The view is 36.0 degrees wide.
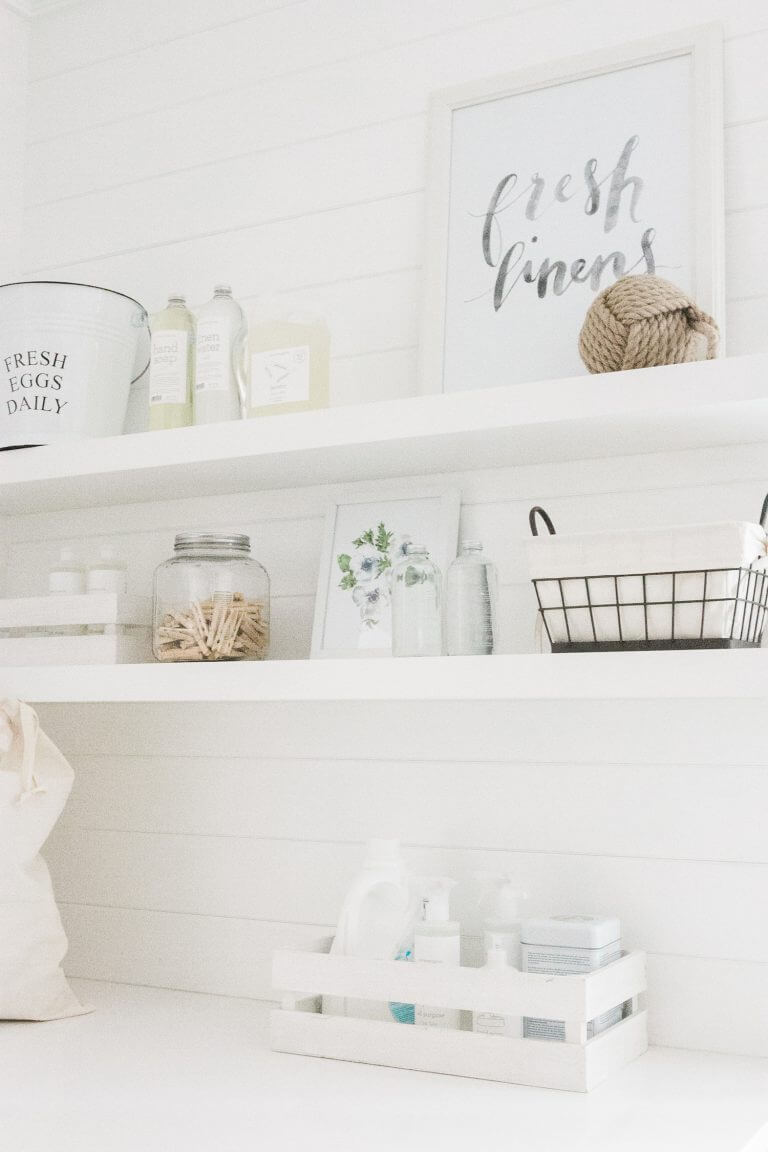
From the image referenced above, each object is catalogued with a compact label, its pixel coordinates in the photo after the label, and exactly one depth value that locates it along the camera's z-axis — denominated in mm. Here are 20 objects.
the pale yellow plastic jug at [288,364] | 1571
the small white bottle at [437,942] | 1355
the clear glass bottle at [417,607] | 1489
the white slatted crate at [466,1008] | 1258
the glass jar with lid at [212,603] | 1583
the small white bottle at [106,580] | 1693
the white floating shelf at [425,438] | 1302
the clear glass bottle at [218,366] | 1650
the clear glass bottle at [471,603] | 1485
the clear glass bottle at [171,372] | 1688
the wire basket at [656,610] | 1244
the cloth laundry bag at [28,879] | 1530
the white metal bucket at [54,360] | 1740
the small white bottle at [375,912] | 1438
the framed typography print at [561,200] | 1514
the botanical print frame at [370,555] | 1616
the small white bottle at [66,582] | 1705
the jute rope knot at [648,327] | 1305
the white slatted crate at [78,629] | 1671
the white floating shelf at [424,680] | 1239
